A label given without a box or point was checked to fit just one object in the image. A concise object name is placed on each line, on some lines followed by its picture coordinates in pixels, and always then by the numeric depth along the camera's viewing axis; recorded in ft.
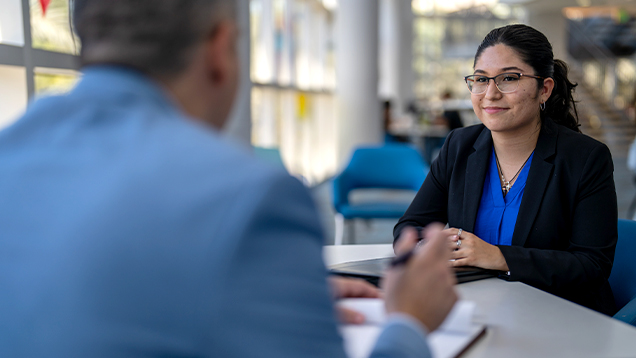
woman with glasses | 4.62
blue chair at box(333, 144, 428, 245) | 13.37
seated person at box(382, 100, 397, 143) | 26.58
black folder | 4.06
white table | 3.03
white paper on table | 2.94
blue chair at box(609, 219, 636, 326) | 5.17
